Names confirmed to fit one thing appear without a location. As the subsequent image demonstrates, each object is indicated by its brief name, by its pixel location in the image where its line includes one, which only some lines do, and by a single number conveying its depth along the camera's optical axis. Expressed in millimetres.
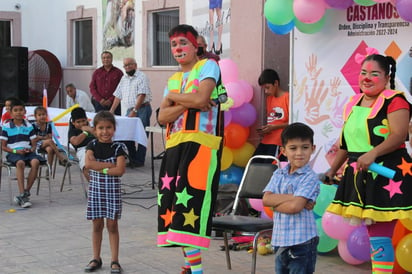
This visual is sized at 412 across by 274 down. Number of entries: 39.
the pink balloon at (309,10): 6188
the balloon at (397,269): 5664
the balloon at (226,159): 7484
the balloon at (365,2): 5934
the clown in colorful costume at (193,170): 5098
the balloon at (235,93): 7547
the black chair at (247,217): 5344
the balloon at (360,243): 5762
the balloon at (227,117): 7496
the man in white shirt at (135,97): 12219
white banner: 5973
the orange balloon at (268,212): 6414
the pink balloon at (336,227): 5820
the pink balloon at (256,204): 6656
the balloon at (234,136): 7598
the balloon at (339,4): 6191
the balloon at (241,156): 7715
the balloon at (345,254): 5922
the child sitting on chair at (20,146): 8984
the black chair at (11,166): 9039
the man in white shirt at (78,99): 14906
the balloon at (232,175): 7652
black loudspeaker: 17406
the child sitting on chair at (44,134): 9845
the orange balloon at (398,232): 5625
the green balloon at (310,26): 6438
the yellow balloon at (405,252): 5496
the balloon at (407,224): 5429
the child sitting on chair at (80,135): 8969
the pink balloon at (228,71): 7727
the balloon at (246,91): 7689
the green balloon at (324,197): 6117
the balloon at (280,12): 6441
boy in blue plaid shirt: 4289
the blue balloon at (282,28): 6590
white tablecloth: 10867
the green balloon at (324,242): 6145
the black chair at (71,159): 9623
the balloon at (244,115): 7664
